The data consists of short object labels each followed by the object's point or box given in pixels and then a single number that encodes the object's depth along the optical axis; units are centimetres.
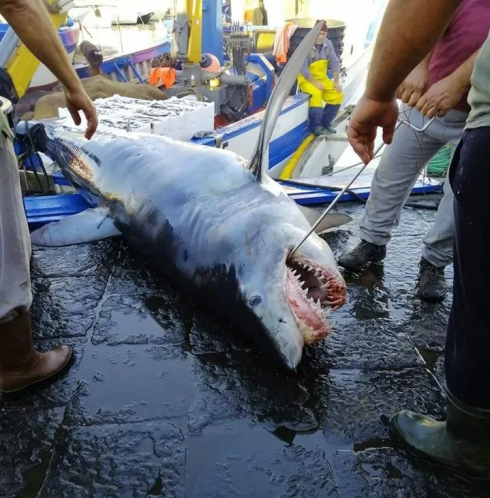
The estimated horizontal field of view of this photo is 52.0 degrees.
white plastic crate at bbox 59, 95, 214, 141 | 519
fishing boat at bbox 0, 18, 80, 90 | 1158
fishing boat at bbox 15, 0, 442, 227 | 422
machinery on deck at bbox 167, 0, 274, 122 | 904
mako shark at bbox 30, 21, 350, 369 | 224
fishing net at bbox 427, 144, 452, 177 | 629
